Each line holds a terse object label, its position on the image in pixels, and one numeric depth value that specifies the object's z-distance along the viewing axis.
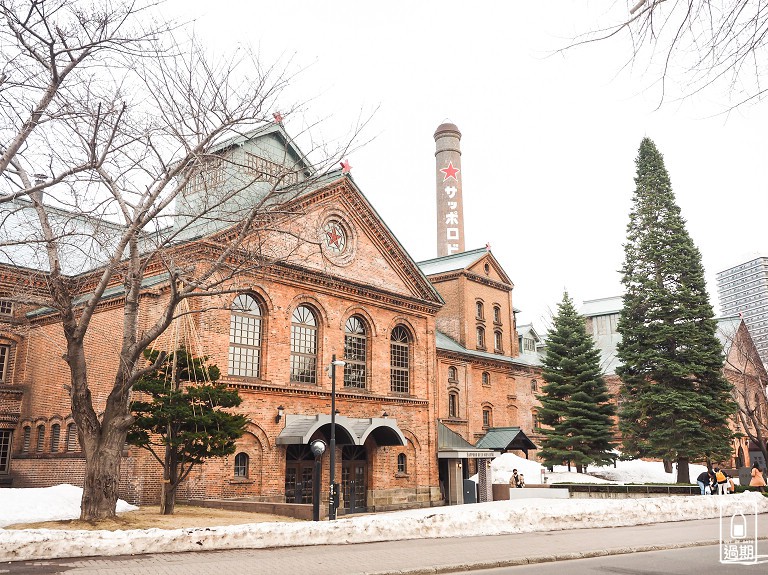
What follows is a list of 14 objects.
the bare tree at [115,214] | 11.30
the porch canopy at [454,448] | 30.17
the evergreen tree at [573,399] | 35.75
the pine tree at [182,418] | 16.59
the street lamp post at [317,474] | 18.55
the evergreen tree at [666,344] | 30.47
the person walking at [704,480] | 23.73
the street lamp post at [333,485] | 19.09
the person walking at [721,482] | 22.92
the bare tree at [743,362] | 45.56
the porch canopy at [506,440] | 36.09
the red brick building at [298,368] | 21.89
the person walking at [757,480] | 25.30
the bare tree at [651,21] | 4.62
